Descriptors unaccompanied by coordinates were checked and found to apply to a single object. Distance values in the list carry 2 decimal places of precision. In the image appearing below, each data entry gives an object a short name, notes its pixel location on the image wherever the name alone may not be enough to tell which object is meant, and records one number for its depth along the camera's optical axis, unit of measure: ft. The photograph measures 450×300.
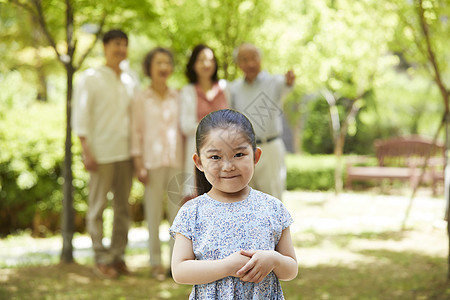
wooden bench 41.22
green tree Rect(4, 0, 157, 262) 17.66
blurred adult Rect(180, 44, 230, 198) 13.97
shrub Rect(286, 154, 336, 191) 46.85
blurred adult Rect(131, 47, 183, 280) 15.67
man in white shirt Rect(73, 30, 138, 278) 15.75
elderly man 13.47
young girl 5.32
